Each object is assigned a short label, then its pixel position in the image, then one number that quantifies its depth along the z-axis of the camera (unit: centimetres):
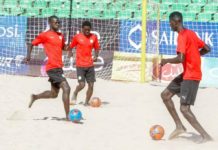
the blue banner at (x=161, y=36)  2400
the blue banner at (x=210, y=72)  2305
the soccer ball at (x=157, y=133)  1091
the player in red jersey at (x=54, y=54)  1331
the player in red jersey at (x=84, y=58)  1670
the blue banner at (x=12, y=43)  2546
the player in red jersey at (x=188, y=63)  1043
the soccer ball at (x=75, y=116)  1278
